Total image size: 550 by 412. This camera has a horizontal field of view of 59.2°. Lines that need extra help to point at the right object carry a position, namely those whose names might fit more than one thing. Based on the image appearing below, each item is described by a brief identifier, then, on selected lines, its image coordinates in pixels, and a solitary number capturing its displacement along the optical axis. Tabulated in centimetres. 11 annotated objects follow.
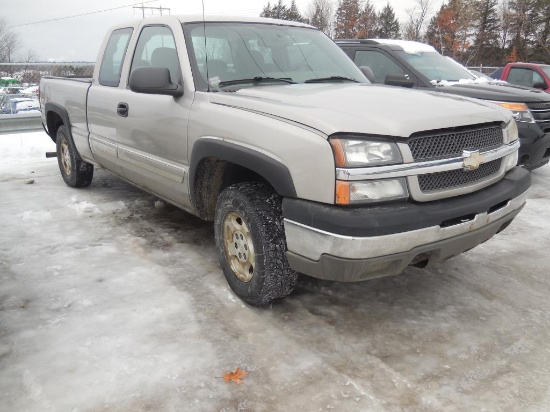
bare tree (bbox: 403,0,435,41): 5316
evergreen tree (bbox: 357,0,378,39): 5566
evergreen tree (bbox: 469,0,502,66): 5033
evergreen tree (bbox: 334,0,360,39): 5578
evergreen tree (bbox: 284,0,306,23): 6569
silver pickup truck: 249
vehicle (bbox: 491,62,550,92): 1043
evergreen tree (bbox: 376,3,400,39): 6022
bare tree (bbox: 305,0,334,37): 5866
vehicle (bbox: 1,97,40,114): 1046
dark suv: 621
